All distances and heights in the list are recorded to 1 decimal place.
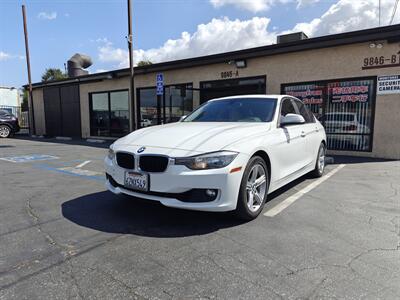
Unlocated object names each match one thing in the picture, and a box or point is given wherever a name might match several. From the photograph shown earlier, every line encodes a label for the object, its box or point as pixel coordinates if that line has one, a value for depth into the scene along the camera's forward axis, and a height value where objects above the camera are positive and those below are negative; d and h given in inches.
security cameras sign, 329.1 +31.8
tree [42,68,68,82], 2141.9 +282.0
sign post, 391.9 +38.8
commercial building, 335.9 +43.9
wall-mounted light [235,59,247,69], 425.7 +71.2
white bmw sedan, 126.6 -20.3
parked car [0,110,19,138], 719.7 -23.9
